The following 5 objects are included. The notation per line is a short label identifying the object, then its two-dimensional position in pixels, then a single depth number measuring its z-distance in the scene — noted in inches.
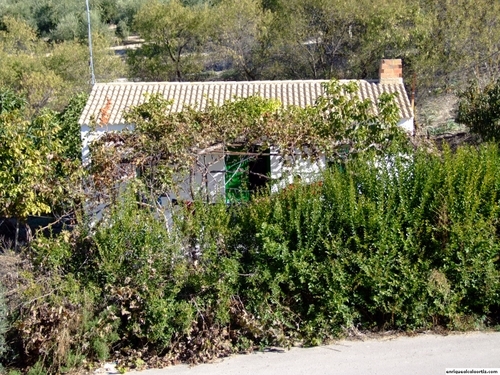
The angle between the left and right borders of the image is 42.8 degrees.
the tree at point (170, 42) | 1077.8
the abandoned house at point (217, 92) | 610.9
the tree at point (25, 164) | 394.9
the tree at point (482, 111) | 627.5
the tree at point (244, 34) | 1029.8
